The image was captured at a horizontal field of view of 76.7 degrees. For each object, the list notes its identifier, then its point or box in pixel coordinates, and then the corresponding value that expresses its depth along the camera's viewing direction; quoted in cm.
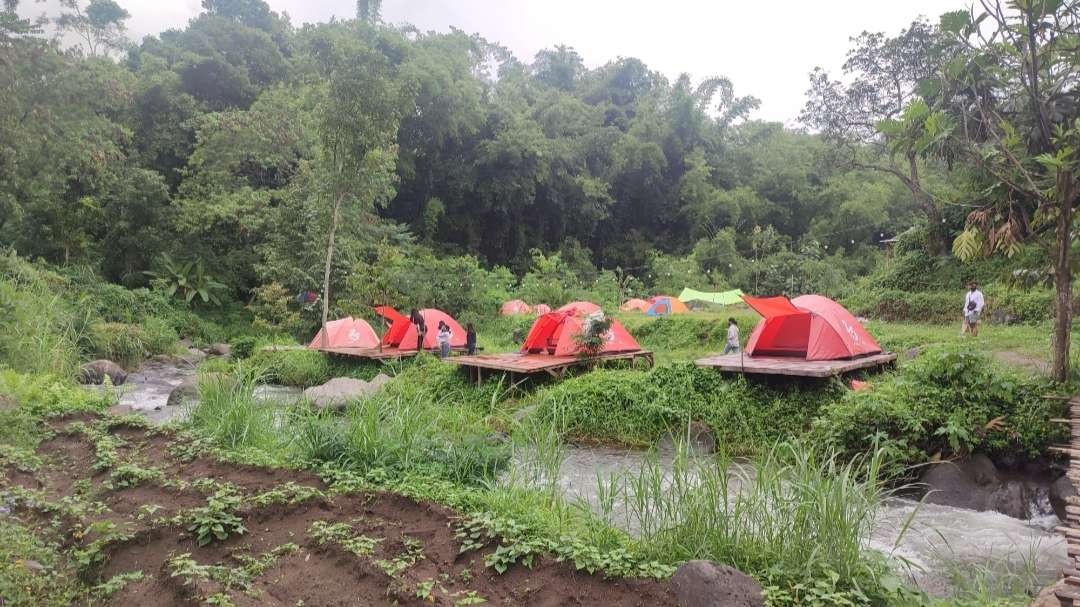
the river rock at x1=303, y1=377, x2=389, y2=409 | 951
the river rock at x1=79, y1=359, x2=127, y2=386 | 1404
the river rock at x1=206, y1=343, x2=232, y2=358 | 1979
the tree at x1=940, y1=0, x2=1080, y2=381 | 734
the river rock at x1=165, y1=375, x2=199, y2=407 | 1145
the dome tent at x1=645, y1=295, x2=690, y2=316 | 2442
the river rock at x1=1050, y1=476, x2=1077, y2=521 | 609
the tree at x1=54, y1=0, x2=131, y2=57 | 3409
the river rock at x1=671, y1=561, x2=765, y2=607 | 334
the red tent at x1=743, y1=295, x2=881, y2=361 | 1035
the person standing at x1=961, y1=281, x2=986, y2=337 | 1393
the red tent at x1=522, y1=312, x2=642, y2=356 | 1282
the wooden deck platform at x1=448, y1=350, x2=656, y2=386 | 1142
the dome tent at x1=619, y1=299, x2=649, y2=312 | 2564
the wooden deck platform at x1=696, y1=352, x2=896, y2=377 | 926
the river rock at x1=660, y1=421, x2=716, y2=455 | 888
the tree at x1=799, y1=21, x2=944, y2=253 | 2367
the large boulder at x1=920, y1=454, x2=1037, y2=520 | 650
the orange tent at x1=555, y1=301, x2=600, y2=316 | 1382
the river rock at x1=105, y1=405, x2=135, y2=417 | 828
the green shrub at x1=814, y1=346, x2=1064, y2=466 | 708
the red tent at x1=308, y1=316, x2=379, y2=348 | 1653
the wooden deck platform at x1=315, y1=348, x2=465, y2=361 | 1469
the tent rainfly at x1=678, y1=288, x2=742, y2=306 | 2544
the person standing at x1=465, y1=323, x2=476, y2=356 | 1468
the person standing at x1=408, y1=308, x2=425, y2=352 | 1445
